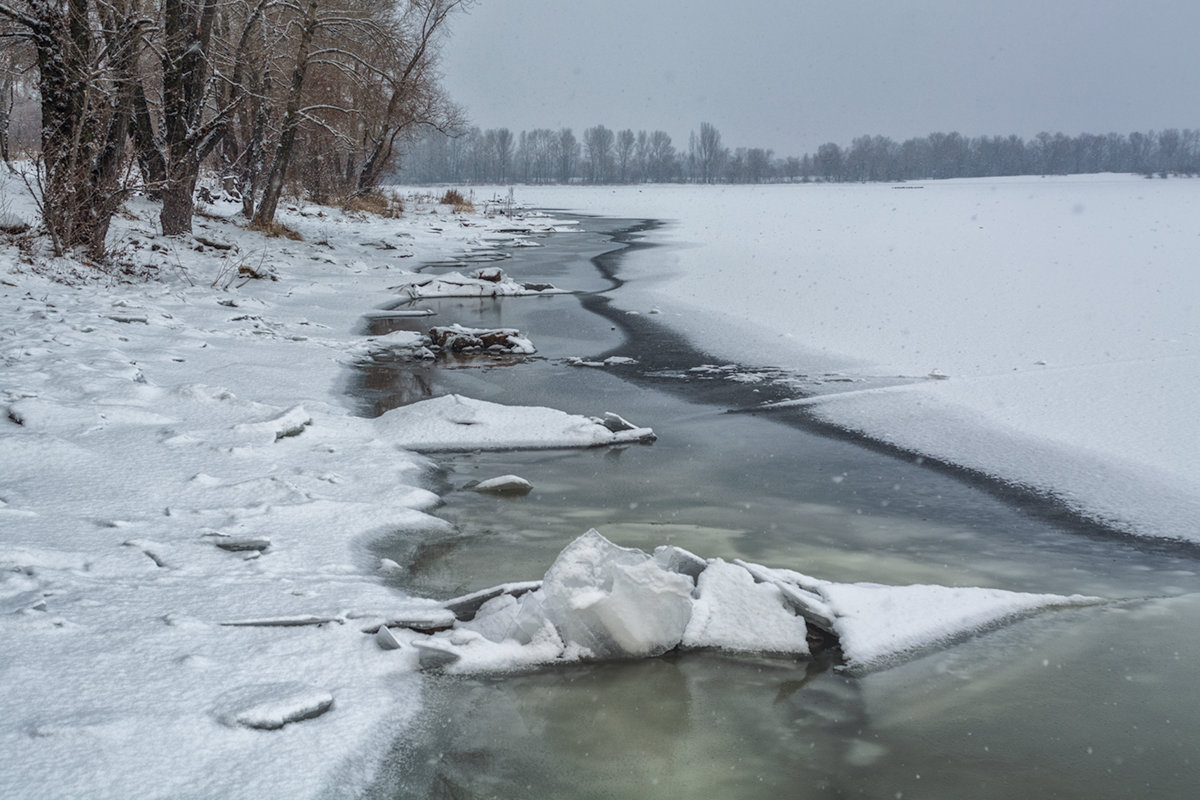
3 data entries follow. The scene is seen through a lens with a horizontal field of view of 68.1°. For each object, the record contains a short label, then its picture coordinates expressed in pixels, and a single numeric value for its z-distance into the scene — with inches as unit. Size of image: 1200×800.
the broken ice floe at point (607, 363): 354.6
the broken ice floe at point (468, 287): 550.0
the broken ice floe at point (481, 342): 382.9
